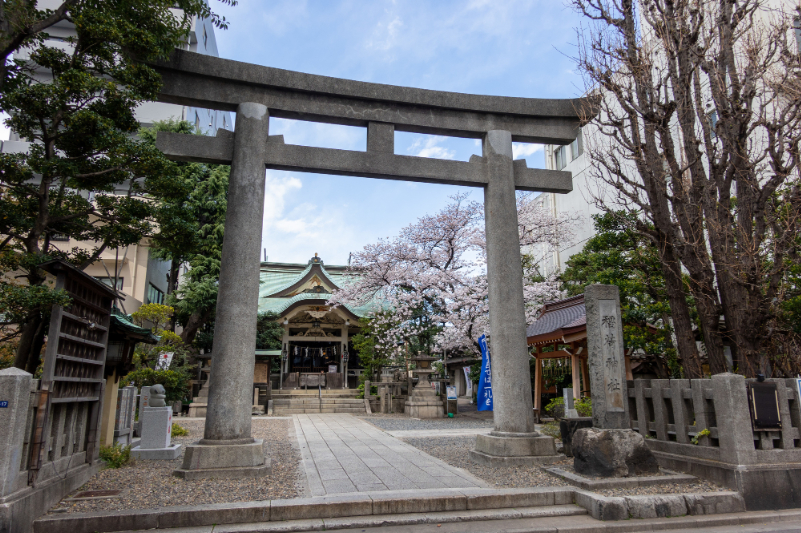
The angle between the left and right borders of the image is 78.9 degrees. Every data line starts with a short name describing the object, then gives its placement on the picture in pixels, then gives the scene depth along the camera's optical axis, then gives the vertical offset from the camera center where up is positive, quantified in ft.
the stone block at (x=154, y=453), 27.94 -4.88
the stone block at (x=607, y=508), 17.33 -4.90
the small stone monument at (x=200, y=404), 59.83 -4.42
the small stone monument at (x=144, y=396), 33.58 -1.94
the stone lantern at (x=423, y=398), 57.77 -3.53
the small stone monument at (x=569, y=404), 39.98 -2.89
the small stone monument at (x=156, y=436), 28.25 -3.99
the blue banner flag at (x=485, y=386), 46.96 -1.71
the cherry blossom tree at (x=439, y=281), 58.85 +11.07
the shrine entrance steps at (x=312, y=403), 67.72 -4.87
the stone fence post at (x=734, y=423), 19.13 -2.09
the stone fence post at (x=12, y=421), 14.39 -1.61
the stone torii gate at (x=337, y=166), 22.52 +10.61
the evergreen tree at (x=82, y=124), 20.30 +10.50
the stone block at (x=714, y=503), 18.04 -4.91
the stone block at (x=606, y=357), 21.56 +0.52
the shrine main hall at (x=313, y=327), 77.56 +6.99
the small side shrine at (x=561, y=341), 42.52 +2.51
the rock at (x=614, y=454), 20.21 -3.55
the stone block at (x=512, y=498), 18.40 -4.87
